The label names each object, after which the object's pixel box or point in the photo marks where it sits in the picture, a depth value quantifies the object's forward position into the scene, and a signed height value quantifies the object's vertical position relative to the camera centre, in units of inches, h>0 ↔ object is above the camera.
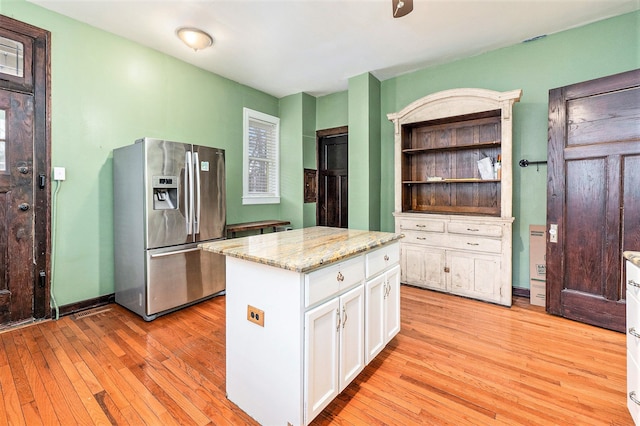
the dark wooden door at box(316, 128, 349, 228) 205.8 +19.7
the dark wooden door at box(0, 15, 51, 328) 100.0 +12.7
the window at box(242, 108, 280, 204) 180.4 +32.7
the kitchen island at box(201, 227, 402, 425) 55.5 -23.9
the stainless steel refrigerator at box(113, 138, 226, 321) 109.7 -5.4
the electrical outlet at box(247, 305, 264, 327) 60.1 -22.2
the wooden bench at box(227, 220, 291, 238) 151.4 -9.4
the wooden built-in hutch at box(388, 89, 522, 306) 125.3 +8.0
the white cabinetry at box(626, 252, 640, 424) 55.7 -26.3
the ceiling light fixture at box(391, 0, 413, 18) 69.4 +48.6
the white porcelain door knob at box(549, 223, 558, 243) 112.7 -9.5
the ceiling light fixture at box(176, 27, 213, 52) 118.1 +71.0
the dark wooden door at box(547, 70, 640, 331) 98.3 +5.0
